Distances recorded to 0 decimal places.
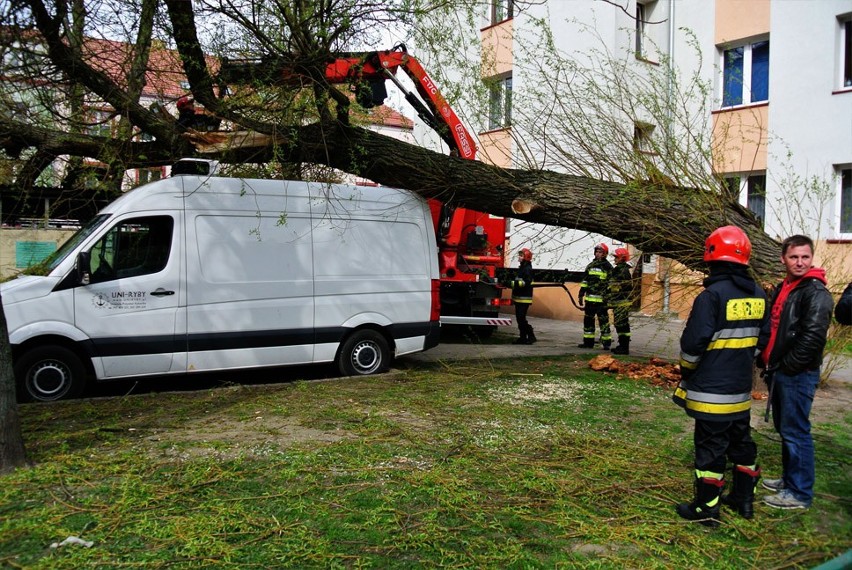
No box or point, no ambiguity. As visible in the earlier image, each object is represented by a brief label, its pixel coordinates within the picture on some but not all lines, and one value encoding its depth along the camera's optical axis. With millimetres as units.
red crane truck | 8789
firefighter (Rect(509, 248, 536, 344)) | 11734
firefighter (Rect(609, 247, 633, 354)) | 8383
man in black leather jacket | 4000
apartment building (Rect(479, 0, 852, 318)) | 8438
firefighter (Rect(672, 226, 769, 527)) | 3822
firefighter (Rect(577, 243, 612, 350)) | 10773
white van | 6551
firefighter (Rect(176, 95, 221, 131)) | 7812
